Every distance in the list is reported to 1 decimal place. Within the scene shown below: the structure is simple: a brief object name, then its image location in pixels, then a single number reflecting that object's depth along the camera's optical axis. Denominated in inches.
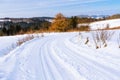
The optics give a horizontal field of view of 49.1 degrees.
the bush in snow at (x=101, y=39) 313.1
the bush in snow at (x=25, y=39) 461.2
